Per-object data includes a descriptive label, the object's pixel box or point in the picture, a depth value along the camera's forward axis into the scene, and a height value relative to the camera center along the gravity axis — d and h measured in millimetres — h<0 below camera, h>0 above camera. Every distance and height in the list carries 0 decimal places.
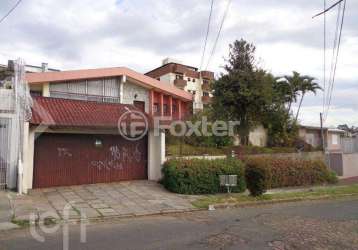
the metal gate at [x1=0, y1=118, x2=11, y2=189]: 13828 +90
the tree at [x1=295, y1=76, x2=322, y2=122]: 38844 +6810
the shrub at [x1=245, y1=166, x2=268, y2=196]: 14445 -1155
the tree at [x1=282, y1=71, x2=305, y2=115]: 38219 +6862
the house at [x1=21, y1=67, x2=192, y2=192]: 14711 +173
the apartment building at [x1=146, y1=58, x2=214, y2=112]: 53375 +11106
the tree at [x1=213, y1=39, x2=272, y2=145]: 26562 +4164
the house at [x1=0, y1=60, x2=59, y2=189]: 13883 +511
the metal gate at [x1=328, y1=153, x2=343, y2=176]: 25689 -872
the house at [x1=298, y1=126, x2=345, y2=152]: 36906 +1520
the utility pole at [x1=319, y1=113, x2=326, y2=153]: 35734 +1705
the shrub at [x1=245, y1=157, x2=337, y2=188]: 19286 -1227
